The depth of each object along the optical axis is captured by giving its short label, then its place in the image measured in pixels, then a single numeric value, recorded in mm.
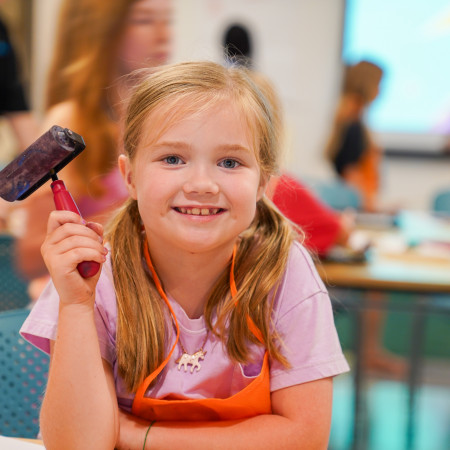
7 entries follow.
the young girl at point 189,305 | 936
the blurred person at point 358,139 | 4145
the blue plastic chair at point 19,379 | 1232
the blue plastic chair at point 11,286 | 1976
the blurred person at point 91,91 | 1865
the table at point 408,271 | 2193
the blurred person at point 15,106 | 2686
